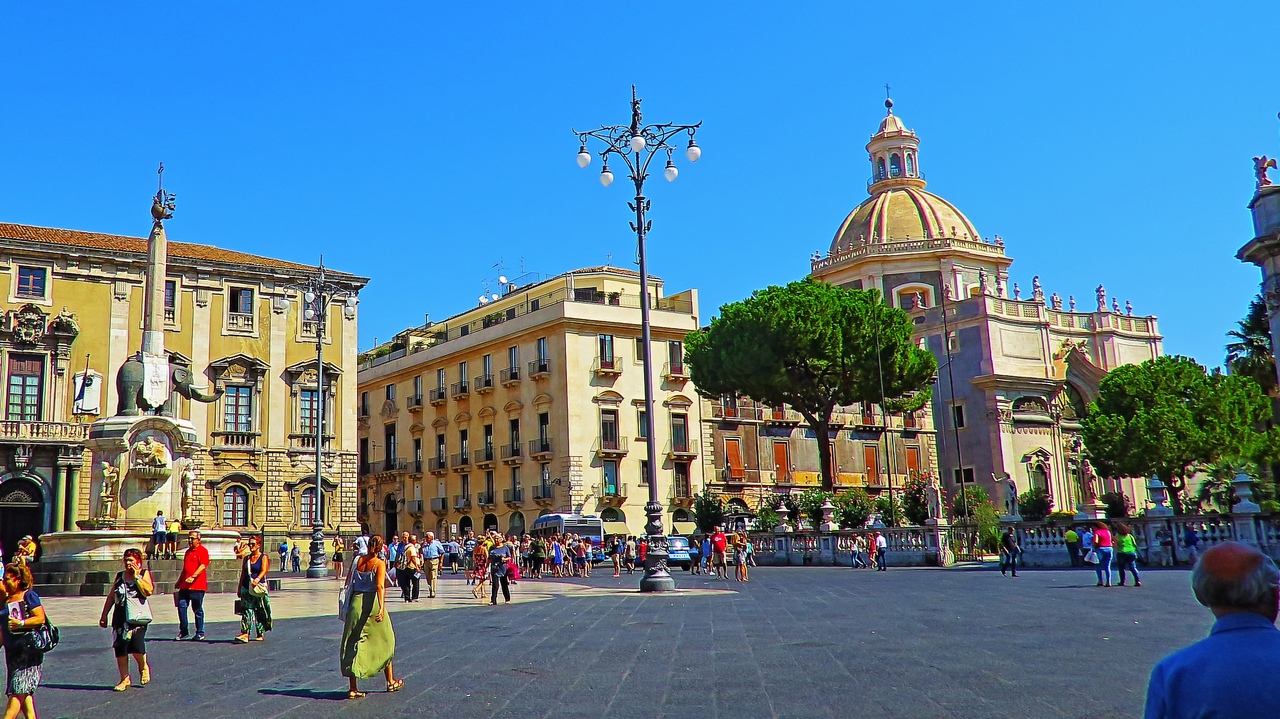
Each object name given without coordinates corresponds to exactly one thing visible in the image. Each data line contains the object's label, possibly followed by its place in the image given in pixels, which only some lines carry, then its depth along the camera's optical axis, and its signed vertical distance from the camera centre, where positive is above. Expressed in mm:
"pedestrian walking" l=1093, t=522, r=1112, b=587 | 21734 -977
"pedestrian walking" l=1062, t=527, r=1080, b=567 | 29375 -1057
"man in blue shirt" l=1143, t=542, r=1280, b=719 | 3004 -430
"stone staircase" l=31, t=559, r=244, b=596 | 23062 -485
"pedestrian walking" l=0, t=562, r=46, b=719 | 7312 -613
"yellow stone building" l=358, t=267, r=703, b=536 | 53719 +5950
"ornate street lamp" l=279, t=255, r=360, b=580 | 33719 +5309
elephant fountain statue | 24562 +3699
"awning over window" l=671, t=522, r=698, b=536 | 55384 -132
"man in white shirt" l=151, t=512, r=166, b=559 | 23344 +285
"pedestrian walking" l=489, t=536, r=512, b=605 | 21281 -713
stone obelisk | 25078 +5219
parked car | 39031 -1031
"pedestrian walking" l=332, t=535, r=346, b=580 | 39606 -540
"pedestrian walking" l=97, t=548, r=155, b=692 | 9516 -603
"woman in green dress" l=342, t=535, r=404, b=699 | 8797 -736
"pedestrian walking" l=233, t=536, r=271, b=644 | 13438 -639
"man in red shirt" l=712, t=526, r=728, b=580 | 32281 -818
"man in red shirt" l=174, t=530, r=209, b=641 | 13531 -417
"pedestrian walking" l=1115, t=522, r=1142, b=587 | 21719 -1027
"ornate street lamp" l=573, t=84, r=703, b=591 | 21422 +6347
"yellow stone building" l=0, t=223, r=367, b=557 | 39812 +7012
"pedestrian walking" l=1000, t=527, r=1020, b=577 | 27344 -1032
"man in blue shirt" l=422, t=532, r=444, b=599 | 25069 -536
